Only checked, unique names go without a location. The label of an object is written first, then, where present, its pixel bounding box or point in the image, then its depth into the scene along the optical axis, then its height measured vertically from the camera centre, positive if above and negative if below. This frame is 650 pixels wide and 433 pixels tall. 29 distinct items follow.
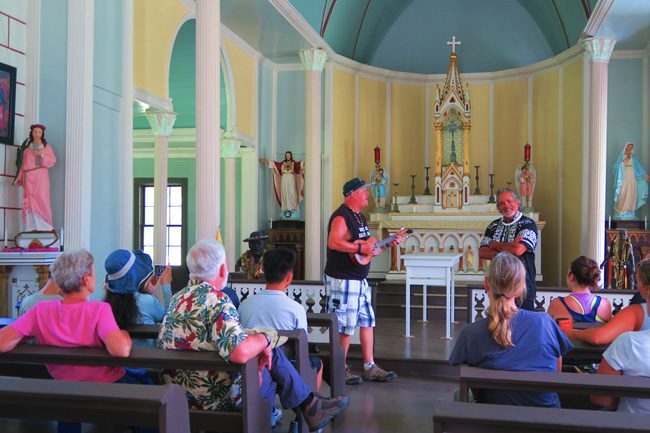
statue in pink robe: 5.99 +0.29
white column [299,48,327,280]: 11.73 +1.03
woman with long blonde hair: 2.78 -0.52
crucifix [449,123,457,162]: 12.90 +1.31
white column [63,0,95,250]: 6.29 +0.77
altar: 11.82 +0.13
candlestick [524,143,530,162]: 12.20 +1.16
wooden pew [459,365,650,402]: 2.45 -0.62
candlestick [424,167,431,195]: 12.85 +0.53
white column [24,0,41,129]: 6.32 +1.40
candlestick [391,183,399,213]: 12.77 +0.14
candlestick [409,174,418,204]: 12.52 +0.42
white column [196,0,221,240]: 7.32 +1.00
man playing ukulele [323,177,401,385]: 5.19 -0.42
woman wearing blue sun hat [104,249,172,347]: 3.45 -0.43
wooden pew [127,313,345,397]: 4.46 -0.99
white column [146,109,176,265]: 9.73 +0.34
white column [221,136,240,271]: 11.58 +0.38
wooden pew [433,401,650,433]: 1.86 -0.58
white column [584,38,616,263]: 10.48 +1.20
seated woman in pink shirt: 2.93 -0.47
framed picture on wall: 5.94 +0.96
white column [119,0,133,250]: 7.22 +0.82
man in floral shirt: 2.74 -0.53
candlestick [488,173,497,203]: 12.56 +0.59
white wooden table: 7.62 -0.65
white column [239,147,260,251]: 12.48 +0.35
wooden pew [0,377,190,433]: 2.13 -0.62
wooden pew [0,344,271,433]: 2.71 -0.63
